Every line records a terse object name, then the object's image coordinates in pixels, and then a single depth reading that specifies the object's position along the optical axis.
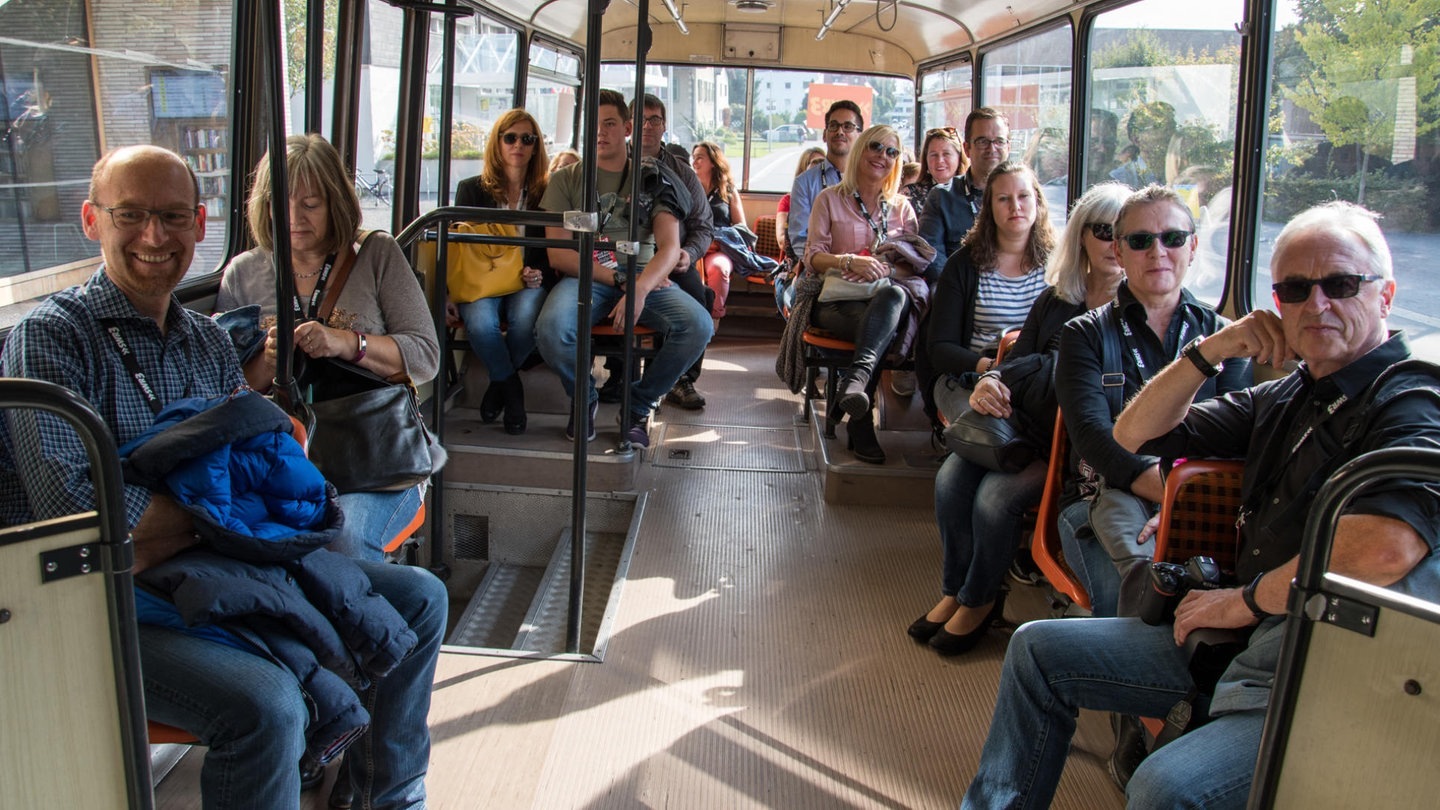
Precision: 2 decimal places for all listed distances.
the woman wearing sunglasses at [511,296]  4.59
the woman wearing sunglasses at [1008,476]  3.04
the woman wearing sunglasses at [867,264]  4.57
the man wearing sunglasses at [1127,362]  2.51
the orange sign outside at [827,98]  8.00
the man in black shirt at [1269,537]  1.68
